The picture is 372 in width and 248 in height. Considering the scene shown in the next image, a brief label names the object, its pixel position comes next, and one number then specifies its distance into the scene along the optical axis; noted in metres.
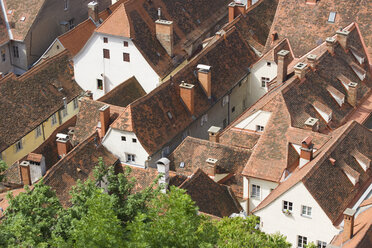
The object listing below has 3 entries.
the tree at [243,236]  50.38
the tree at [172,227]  45.97
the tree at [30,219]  48.19
